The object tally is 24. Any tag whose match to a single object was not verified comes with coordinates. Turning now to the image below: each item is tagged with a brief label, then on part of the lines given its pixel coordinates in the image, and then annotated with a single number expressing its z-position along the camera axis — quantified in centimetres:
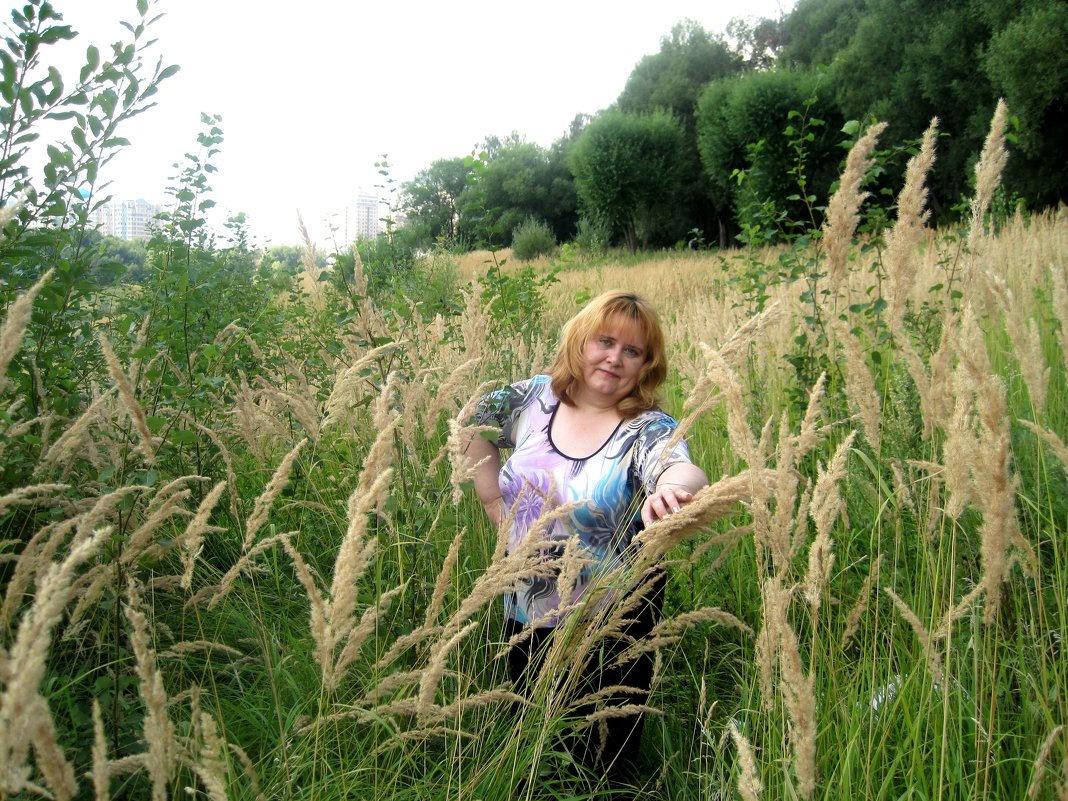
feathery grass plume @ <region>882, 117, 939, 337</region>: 184
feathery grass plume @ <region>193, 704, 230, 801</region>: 85
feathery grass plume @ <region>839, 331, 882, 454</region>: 138
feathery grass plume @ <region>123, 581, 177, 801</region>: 83
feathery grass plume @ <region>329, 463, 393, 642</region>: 98
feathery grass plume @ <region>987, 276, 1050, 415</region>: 133
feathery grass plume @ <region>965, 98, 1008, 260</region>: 180
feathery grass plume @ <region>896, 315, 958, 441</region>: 139
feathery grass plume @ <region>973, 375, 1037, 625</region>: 100
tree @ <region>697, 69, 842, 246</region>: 2530
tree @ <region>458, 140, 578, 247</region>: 3662
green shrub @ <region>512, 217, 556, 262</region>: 2611
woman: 203
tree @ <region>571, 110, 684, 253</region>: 3125
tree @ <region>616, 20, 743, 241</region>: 3369
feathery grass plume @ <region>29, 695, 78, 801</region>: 71
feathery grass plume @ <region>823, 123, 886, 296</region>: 186
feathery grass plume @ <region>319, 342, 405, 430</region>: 159
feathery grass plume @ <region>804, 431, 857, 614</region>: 118
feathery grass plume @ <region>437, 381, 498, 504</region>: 147
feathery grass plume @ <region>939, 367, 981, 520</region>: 110
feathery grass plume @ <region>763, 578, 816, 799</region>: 95
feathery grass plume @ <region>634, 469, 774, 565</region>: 122
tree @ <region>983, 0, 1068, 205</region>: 1709
